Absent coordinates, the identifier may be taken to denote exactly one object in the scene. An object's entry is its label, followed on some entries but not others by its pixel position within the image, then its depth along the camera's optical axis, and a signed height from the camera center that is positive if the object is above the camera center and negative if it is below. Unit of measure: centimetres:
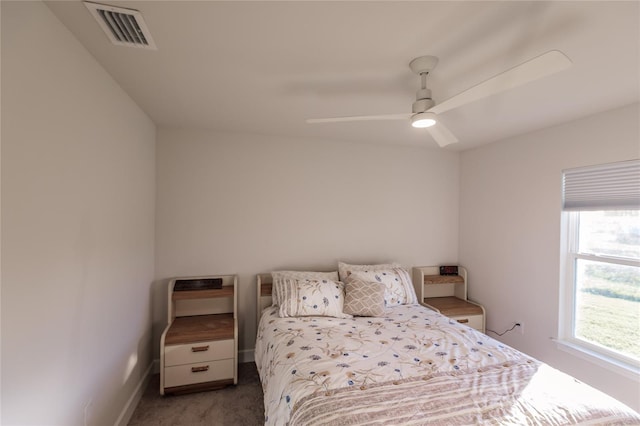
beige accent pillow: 257 -82
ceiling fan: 109 +55
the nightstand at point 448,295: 307 -104
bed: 129 -92
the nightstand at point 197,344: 234 -115
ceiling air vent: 120 +81
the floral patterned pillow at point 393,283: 286 -77
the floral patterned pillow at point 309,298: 251 -81
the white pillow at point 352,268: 296 -63
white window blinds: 207 +19
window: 211 -40
